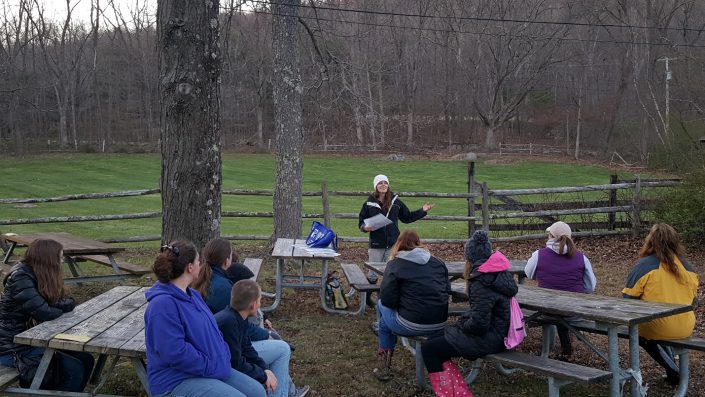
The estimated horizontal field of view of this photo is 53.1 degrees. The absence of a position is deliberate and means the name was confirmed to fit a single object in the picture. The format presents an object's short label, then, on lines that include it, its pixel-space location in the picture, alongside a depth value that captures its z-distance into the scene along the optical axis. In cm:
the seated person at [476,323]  502
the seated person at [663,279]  566
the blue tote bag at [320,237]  827
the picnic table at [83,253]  774
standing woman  852
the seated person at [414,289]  556
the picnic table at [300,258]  777
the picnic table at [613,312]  493
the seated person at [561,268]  628
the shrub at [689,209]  1266
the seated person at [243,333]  436
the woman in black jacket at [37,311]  466
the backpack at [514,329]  508
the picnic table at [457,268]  719
